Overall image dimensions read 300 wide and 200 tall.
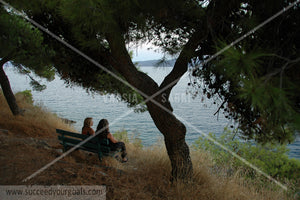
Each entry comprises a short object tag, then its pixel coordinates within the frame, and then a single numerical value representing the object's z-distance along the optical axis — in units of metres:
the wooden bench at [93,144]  3.91
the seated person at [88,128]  4.39
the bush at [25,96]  11.58
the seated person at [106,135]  4.11
